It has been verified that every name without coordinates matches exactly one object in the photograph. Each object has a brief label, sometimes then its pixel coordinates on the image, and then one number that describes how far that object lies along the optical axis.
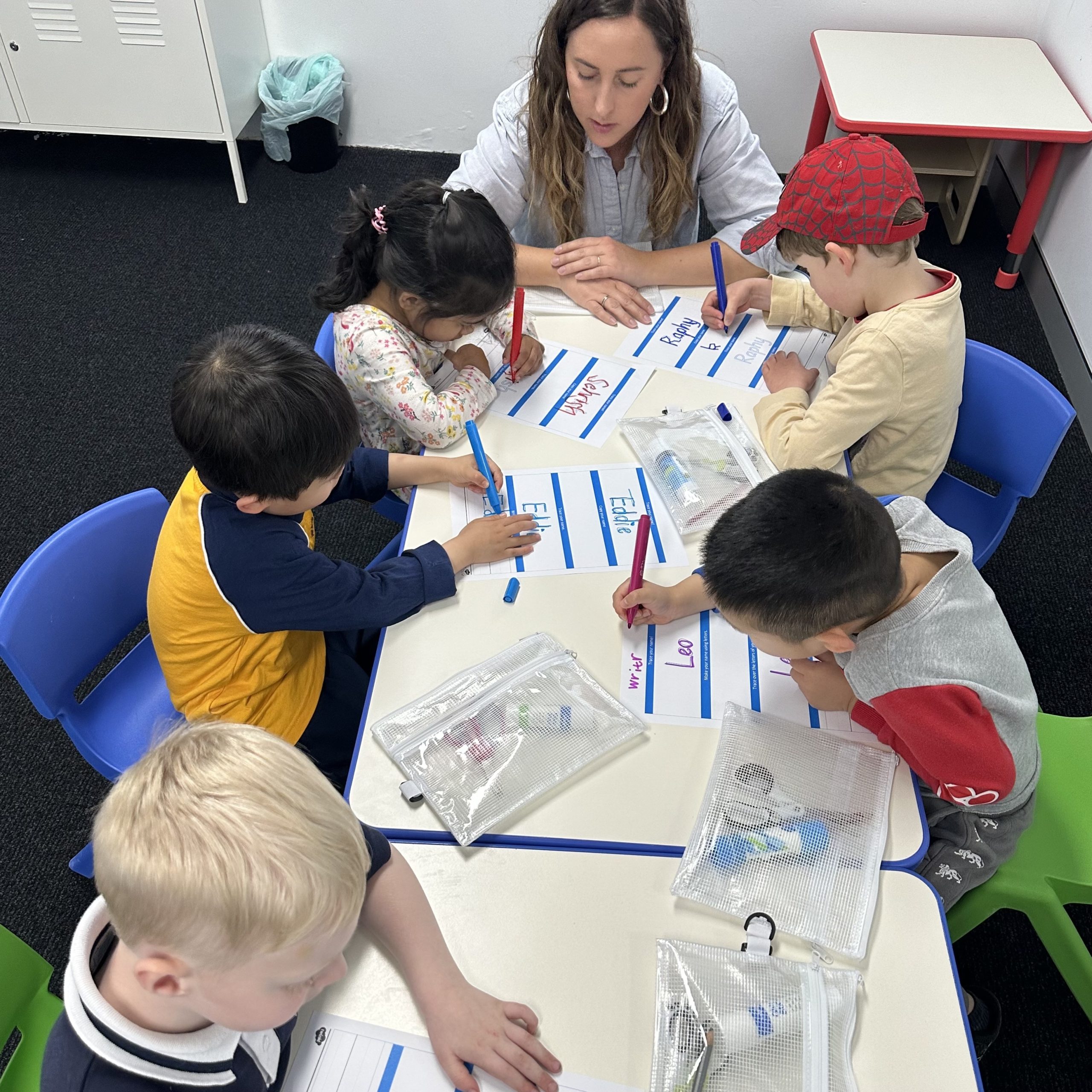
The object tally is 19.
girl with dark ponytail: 1.48
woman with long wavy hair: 1.68
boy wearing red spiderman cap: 1.40
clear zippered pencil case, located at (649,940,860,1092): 0.84
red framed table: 2.84
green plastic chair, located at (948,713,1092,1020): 1.24
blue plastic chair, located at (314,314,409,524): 1.57
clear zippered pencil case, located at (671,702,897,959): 0.95
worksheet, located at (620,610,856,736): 1.12
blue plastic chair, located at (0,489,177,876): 1.27
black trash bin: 3.51
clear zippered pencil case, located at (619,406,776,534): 1.36
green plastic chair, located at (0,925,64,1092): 1.02
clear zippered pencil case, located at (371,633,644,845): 1.03
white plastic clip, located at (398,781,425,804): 1.03
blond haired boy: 0.69
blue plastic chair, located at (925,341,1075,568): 1.52
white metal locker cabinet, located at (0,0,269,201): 3.12
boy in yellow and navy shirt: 1.15
